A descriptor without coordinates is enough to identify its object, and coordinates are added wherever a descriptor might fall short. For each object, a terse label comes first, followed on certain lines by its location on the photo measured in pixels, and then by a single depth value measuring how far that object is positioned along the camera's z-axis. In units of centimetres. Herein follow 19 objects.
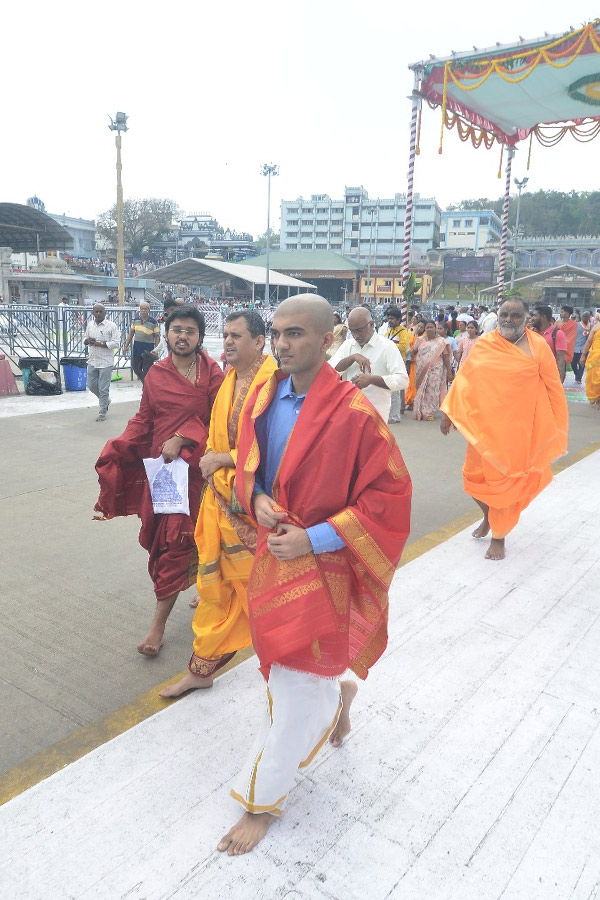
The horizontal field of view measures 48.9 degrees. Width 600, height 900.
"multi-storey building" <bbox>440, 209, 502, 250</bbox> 7919
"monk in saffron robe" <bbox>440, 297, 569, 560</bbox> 431
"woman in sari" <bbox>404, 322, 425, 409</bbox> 1020
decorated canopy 1122
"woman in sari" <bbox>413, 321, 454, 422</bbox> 984
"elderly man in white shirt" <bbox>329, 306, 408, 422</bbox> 465
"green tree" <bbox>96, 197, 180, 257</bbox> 6950
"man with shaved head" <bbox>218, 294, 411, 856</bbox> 183
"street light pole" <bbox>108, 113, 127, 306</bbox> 2011
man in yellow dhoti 264
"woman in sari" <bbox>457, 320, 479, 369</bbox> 1026
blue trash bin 1137
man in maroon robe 303
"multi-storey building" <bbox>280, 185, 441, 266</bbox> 8075
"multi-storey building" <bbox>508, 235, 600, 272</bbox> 6184
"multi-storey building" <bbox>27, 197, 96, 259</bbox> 7298
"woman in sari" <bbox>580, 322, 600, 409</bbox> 1091
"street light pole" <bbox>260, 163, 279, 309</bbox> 3522
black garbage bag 1064
